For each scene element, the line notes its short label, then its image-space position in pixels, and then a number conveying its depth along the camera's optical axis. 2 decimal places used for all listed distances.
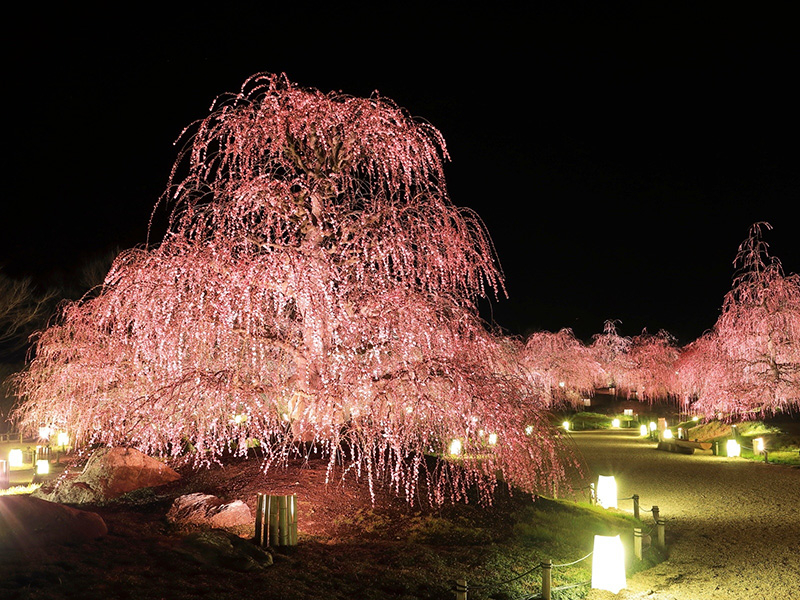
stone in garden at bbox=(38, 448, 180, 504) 11.18
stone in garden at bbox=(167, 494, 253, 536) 8.67
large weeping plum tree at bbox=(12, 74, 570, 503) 8.20
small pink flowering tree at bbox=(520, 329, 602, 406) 43.12
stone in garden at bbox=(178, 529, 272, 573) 6.96
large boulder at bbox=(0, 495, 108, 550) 6.77
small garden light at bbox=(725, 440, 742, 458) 22.97
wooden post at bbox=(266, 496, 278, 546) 7.87
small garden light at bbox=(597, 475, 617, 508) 12.87
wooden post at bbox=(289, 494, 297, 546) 7.93
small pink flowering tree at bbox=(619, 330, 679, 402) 46.88
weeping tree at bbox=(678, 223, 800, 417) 24.08
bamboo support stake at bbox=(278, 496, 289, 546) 7.88
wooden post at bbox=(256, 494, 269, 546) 7.87
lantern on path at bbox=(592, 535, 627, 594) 8.16
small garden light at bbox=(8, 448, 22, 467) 20.39
